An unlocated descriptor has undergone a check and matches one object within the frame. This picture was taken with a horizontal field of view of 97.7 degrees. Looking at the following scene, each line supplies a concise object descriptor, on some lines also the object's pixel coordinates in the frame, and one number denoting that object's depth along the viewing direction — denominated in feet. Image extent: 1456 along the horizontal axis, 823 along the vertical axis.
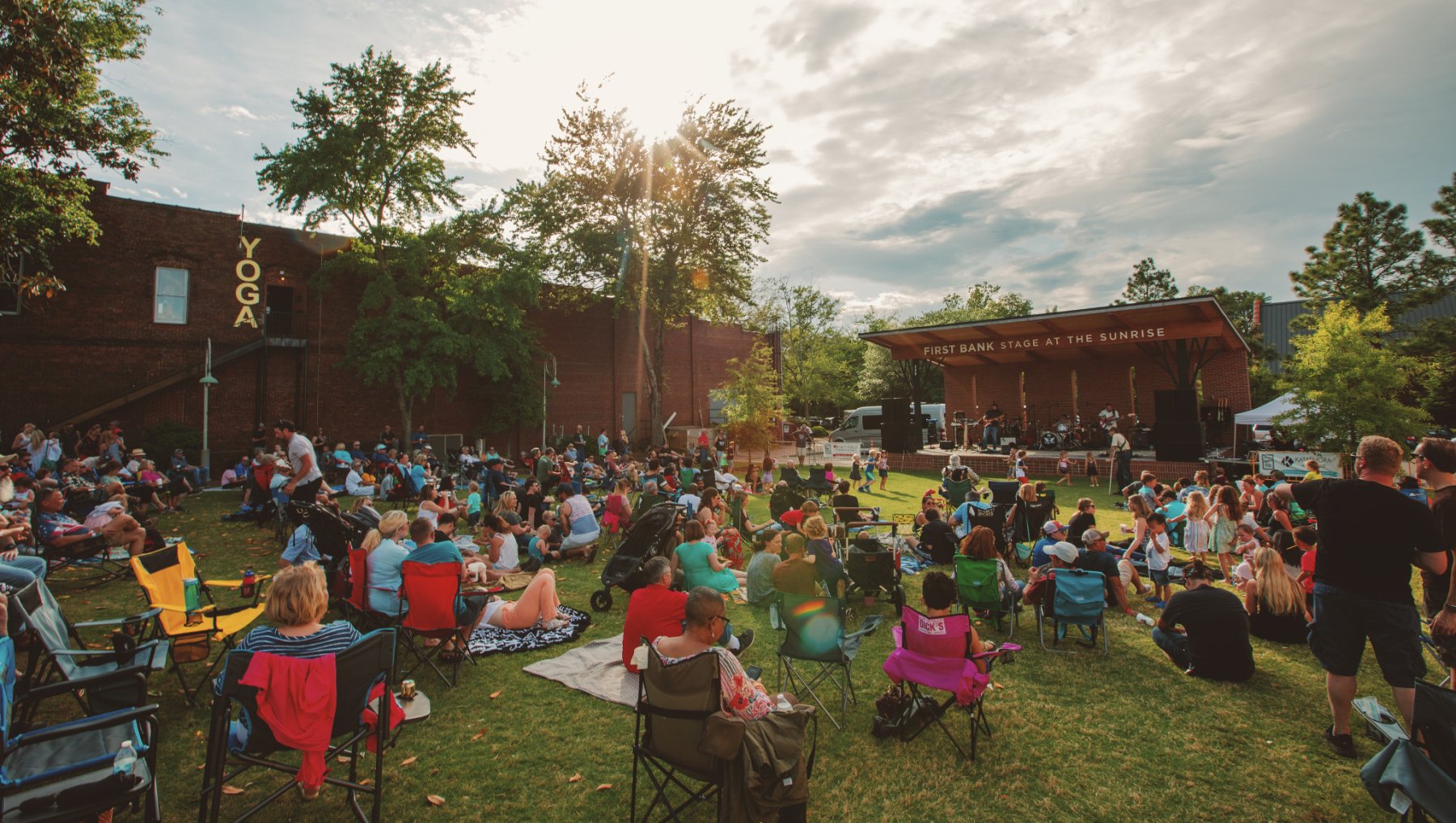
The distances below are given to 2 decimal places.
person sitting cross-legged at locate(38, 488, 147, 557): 24.38
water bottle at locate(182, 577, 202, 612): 17.52
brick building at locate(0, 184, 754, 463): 55.67
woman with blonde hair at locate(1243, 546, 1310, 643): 19.62
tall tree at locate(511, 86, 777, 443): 86.22
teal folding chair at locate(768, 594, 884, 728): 15.10
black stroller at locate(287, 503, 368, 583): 22.95
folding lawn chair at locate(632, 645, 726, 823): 10.22
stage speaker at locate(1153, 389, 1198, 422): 59.00
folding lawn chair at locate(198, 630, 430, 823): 9.91
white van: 107.86
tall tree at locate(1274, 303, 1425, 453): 49.24
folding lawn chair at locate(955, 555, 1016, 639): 20.47
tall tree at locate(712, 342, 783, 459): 86.69
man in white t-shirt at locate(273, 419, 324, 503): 27.43
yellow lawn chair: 15.64
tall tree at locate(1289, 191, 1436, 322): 96.94
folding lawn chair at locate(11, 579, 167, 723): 11.34
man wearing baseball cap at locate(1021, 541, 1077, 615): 20.30
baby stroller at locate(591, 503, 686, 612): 23.98
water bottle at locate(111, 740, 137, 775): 9.25
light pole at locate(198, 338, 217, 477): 55.62
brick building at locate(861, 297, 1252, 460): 61.16
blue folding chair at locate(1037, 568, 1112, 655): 19.35
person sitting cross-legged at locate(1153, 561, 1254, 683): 17.24
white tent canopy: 59.45
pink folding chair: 13.80
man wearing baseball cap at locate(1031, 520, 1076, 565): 22.99
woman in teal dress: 22.20
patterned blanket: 19.72
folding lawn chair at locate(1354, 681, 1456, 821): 8.42
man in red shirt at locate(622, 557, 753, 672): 16.57
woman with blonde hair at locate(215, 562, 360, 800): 10.65
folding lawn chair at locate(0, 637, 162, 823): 8.64
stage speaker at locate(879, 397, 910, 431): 77.56
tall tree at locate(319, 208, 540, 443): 65.41
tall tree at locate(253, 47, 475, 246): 62.13
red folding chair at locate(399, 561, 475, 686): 16.63
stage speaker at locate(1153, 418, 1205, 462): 58.80
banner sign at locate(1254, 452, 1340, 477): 47.75
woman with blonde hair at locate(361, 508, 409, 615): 18.16
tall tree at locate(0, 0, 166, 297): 29.58
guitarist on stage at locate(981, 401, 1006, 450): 76.38
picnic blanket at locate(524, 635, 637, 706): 16.67
